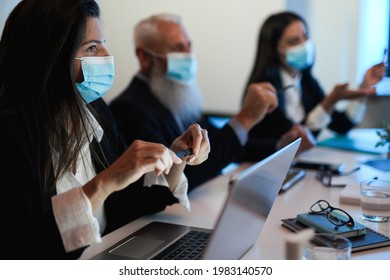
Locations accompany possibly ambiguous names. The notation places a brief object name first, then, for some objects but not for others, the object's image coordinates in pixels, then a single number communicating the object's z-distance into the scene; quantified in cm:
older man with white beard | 164
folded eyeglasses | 112
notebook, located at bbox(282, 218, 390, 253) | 105
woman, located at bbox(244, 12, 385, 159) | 233
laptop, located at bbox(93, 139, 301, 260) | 77
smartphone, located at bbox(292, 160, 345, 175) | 173
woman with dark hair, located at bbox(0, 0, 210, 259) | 92
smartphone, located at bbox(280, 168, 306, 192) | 155
